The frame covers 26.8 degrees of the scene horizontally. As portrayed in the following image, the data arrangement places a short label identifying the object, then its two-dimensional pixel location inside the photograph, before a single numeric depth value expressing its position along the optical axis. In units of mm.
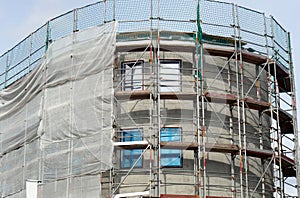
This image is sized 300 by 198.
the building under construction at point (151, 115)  21109
